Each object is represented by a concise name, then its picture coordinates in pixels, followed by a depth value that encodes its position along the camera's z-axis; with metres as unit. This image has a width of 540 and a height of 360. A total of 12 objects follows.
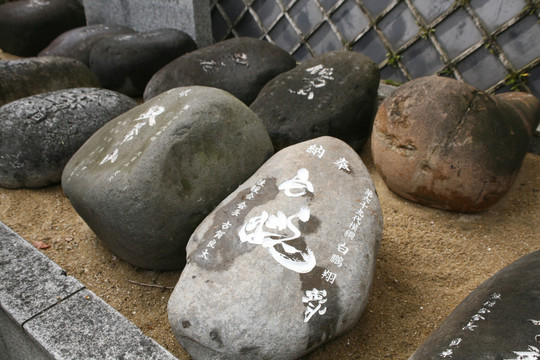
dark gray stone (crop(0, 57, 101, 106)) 3.50
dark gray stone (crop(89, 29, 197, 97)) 4.14
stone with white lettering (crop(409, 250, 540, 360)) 1.25
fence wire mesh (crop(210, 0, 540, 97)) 3.13
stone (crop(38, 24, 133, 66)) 4.59
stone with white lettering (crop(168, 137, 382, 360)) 1.56
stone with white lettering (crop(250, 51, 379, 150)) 2.96
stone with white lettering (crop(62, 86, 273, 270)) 1.95
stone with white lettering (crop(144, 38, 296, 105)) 3.65
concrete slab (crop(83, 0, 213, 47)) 4.67
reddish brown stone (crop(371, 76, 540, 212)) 2.36
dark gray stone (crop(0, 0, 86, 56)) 5.38
